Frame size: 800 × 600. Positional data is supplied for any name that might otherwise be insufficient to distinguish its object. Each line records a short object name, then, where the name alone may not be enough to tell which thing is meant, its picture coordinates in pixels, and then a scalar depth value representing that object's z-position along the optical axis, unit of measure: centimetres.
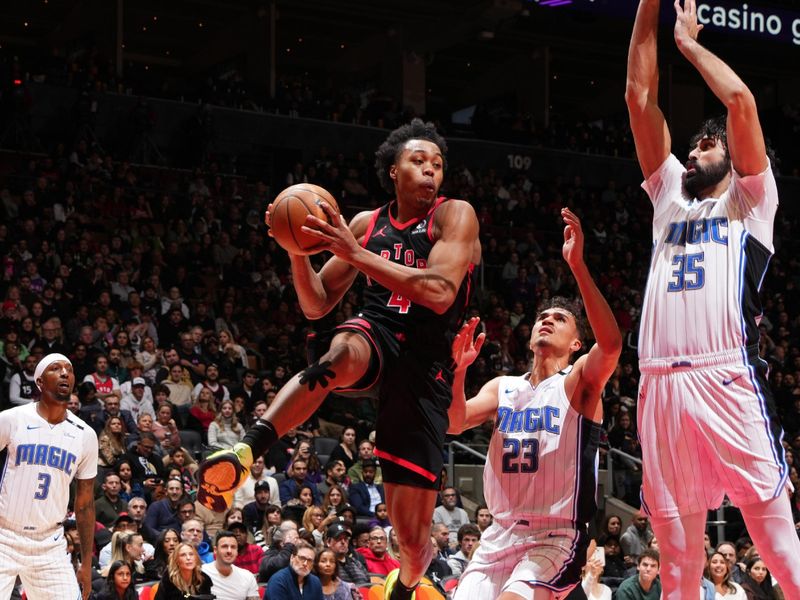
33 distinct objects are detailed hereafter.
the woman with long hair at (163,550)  1025
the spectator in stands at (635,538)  1320
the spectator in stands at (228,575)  1006
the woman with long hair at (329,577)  1024
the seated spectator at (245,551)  1085
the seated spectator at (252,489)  1229
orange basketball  493
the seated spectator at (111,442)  1204
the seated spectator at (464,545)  1173
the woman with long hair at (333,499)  1232
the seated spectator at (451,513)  1323
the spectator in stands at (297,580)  989
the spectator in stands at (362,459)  1348
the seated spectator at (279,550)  1051
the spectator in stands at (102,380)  1307
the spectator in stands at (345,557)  1085
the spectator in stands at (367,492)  1285
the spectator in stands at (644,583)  1108
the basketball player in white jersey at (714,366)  438
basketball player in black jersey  487
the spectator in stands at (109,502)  1134
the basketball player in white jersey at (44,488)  786
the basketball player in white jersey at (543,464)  542
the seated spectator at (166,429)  1257
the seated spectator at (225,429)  1316
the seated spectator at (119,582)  948
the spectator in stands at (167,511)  1104
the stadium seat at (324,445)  1431
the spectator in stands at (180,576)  956
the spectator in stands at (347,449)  1352
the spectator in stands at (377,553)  1135
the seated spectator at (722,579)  1159
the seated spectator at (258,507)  1195
